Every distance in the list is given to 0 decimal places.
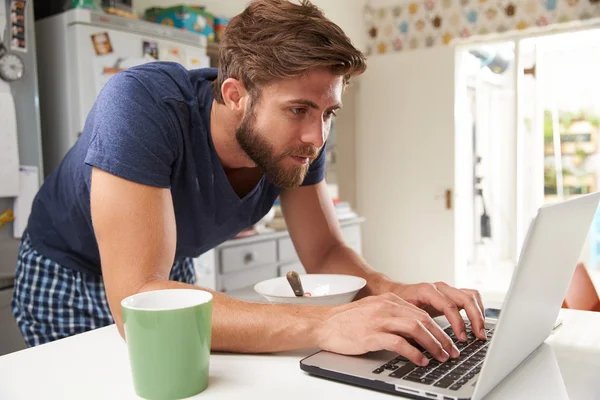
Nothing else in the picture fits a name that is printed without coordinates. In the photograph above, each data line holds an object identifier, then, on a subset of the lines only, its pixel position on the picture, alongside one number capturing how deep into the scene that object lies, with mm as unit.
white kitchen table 638
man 780
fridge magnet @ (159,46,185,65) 2457
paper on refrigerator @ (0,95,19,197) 1959
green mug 606
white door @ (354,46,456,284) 4234
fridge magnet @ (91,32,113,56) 2215
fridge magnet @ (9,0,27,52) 1996
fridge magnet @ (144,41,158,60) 2389
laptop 579
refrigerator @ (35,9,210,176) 2193
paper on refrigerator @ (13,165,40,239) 2012
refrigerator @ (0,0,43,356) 1960
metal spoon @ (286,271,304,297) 982
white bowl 922
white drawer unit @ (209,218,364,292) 2689
